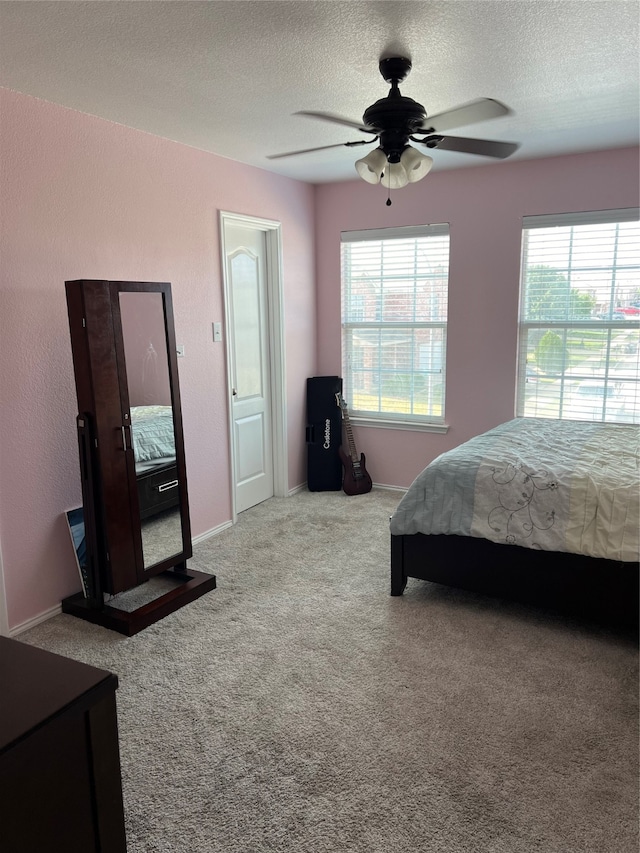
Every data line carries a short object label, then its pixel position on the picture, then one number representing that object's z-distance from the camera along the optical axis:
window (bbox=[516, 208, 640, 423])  4.05
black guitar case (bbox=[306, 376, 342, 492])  5.08
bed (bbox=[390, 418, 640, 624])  2.63
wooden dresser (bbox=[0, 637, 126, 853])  1.00
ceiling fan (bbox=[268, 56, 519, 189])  2.24
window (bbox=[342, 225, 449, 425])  4.75
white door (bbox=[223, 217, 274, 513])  4.36
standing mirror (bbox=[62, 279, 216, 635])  2.82
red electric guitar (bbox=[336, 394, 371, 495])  4.95
